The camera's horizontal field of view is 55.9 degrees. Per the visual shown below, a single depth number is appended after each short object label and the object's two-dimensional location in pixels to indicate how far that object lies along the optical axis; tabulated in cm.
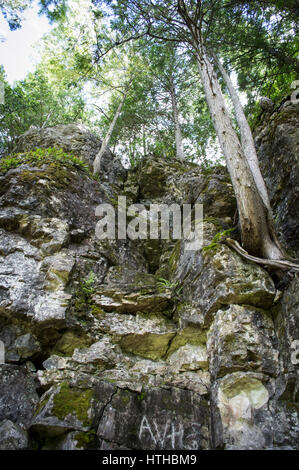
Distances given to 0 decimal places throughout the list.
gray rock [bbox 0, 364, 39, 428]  415
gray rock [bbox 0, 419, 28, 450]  362
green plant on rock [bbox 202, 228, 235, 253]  559
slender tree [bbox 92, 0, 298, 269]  525
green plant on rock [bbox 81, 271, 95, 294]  607
